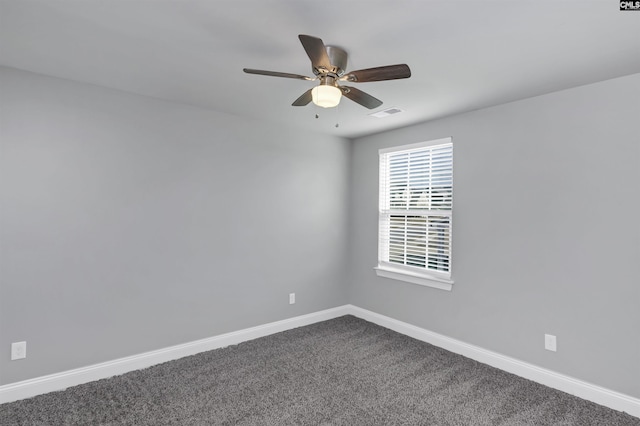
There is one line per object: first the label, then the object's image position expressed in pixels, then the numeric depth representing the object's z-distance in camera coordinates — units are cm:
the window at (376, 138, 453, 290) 363
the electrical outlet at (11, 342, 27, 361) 251
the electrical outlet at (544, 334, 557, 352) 279
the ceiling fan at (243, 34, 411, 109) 183
